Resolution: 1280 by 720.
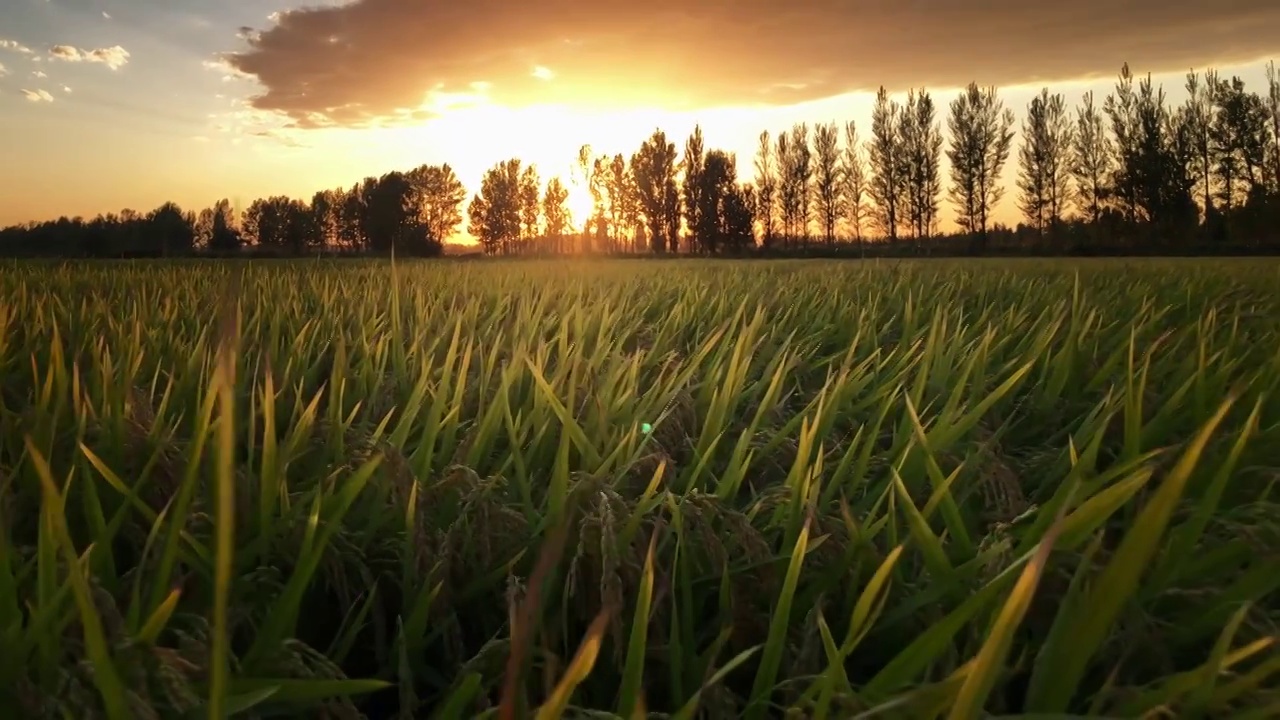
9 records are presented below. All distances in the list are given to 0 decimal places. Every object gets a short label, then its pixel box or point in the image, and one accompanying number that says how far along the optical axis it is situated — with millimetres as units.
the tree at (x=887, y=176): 51375
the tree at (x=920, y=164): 50781
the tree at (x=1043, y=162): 47500
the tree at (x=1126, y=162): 43750
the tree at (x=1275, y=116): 43062
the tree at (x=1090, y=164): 46406
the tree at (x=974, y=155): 48438
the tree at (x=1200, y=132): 44438
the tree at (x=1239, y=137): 43219
